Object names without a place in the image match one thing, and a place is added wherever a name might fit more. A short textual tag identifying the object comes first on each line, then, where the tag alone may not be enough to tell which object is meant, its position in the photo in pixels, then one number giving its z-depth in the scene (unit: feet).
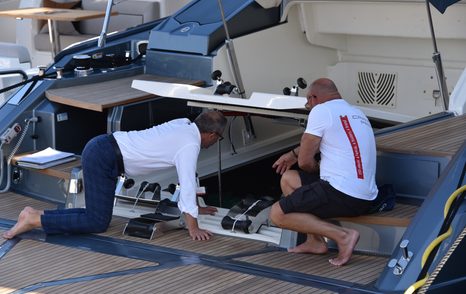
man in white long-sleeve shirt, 23.86
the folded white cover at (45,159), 27.77
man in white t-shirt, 21.97
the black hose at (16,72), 30.64
